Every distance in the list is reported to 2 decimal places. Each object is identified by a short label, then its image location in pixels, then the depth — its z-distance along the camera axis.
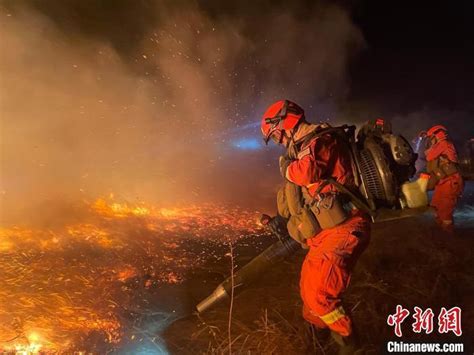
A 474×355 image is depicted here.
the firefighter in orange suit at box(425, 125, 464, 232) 6.46
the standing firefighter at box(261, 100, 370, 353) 2.74
